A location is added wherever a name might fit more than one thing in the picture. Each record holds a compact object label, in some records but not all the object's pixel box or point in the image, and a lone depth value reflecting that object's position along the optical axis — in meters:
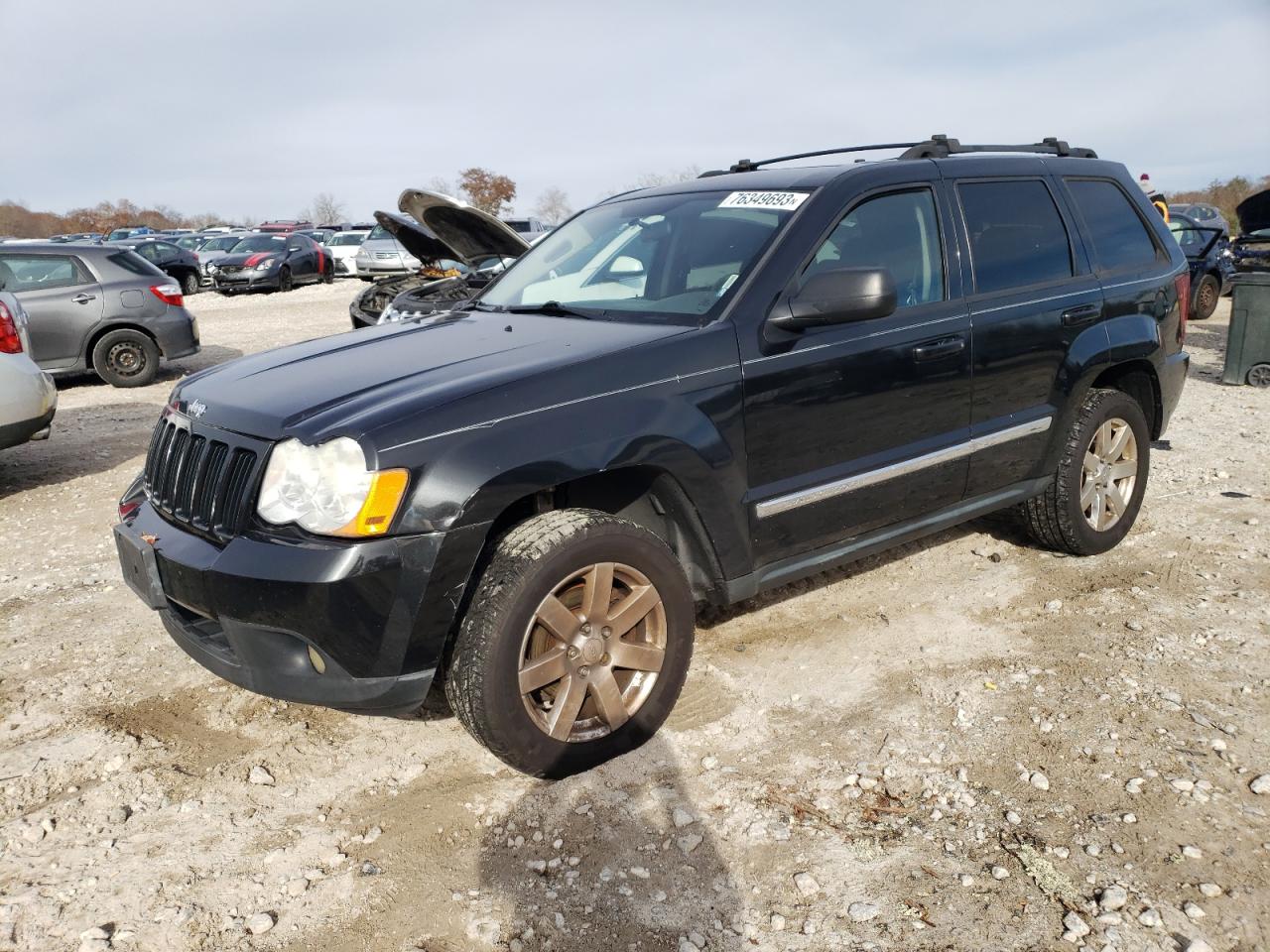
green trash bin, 9.32
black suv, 2.80
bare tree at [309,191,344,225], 87.81
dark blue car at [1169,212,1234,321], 14.45
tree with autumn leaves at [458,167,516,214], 65.19
